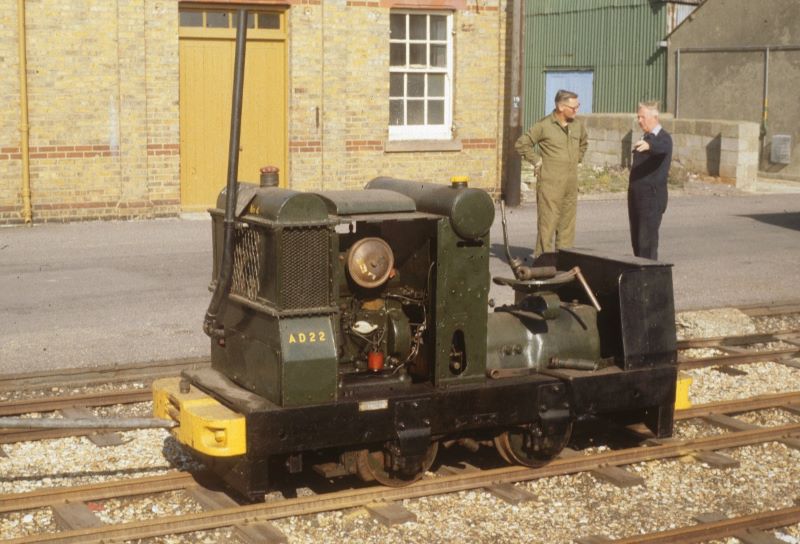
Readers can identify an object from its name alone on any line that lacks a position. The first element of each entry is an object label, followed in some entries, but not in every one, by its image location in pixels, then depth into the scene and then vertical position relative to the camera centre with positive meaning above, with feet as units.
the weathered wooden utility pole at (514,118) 65.51 -0.13
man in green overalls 38.34 -1.60
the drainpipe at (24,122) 54.54 -0.41
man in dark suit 36.35 -1.93
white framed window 64.28 +2.03
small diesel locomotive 20.65 -4.10
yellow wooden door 59.52 +0.60
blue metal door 110.32 +2.78
